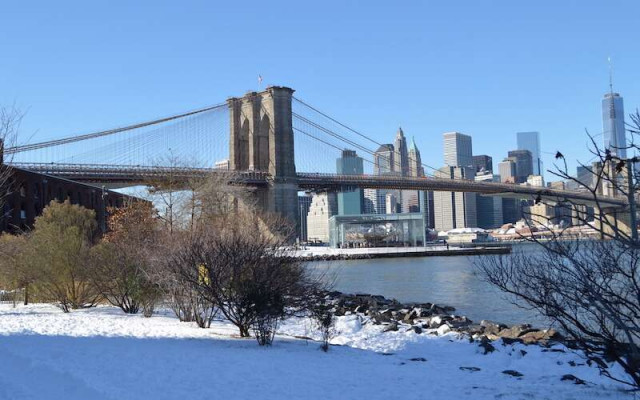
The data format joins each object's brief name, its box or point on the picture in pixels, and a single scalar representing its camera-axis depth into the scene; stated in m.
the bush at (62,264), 16.02
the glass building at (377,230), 90.00
